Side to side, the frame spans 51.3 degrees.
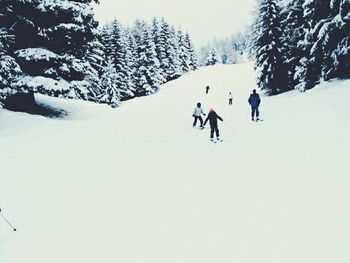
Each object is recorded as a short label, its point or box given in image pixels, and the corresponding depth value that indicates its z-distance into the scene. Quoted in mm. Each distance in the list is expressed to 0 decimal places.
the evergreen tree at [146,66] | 56594
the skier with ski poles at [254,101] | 18781
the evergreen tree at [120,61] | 51312
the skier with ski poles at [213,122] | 15125
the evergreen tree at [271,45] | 31031
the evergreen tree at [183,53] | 80375
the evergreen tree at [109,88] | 46962
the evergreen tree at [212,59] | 109688
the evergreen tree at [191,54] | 85681
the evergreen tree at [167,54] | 68062
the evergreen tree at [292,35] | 27067
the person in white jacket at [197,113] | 18641
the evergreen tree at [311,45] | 20609
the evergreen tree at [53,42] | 16891
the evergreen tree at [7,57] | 15062
